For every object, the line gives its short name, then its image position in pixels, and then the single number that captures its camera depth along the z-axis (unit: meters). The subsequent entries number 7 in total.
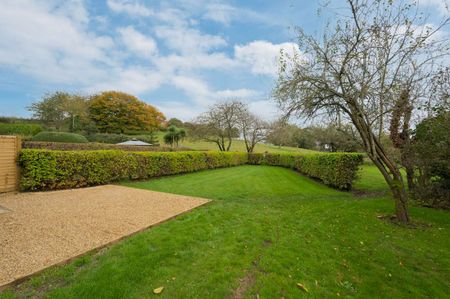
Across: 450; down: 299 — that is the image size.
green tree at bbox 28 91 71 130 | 28.78
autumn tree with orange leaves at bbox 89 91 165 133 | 35.72
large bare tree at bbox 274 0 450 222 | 5.07
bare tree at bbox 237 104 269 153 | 27.32
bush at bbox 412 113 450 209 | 5.61
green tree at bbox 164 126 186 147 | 28.80
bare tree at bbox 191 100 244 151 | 27.02
